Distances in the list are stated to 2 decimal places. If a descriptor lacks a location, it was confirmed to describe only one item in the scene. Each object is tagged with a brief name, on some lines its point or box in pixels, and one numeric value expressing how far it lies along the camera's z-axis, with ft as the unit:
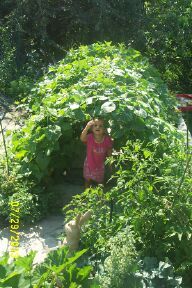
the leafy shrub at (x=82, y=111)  15.60
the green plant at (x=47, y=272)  10.28
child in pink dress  17.19
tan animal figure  12.78
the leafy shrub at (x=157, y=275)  11.23
